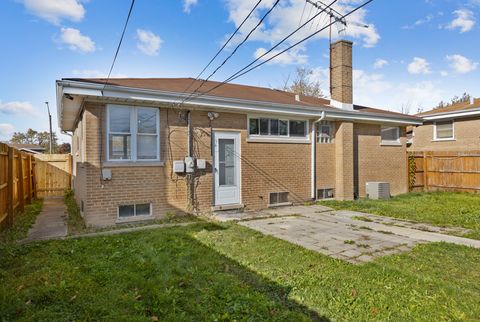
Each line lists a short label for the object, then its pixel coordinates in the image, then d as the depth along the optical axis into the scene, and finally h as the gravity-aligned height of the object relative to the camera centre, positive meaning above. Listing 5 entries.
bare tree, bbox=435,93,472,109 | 40.77 +8.20
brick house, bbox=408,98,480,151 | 15.02 +1.54
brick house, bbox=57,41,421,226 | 7.39 +0.44
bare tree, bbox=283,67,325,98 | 32.19 +8.35
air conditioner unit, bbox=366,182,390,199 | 11.71 -1.28
